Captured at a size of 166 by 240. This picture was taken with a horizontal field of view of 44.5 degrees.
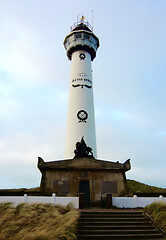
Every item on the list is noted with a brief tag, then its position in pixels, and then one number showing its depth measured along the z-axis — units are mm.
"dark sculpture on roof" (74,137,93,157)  22212
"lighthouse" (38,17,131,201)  18938
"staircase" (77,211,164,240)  9008
